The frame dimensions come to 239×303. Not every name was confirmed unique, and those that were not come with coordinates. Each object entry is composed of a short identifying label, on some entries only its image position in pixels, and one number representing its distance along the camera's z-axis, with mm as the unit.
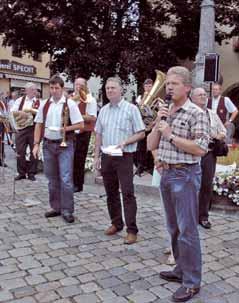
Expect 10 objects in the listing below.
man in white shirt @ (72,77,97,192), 7094
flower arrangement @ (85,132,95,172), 8067
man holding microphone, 3328
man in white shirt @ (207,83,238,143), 6434
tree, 13539
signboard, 25266
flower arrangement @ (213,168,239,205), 6293
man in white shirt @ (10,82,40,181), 8344
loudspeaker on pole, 7270
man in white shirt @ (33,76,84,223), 5684
